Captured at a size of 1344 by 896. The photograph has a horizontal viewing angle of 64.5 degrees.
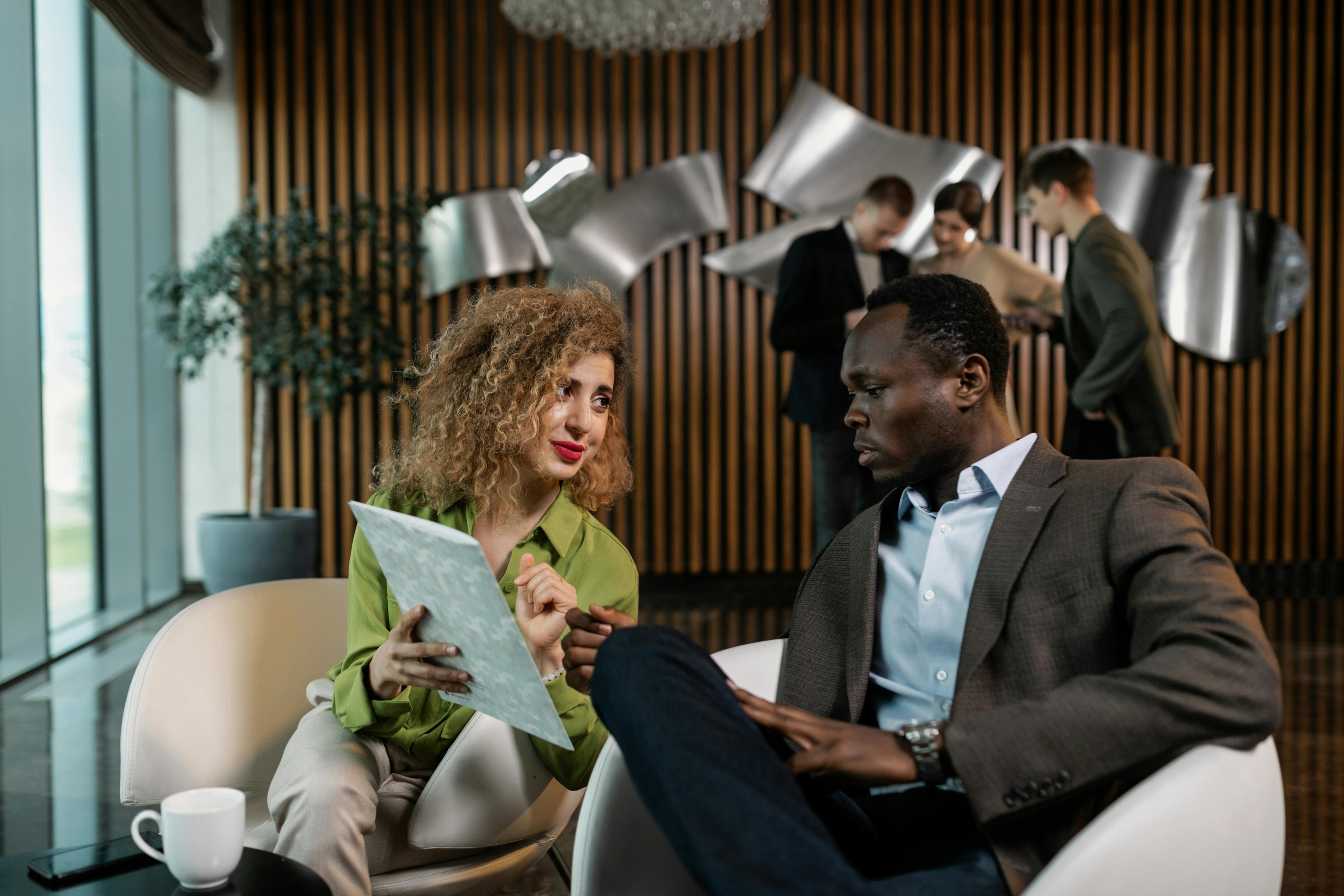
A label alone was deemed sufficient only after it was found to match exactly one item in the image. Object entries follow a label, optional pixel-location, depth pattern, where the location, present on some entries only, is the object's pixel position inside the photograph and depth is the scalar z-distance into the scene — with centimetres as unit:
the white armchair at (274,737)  161
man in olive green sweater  353
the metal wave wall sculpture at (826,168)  600
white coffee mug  116
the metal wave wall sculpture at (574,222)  590
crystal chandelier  478
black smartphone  127
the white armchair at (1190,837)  112
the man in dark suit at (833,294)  429
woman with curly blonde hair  152
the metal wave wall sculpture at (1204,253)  611
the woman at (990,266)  415
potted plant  492
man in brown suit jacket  115
